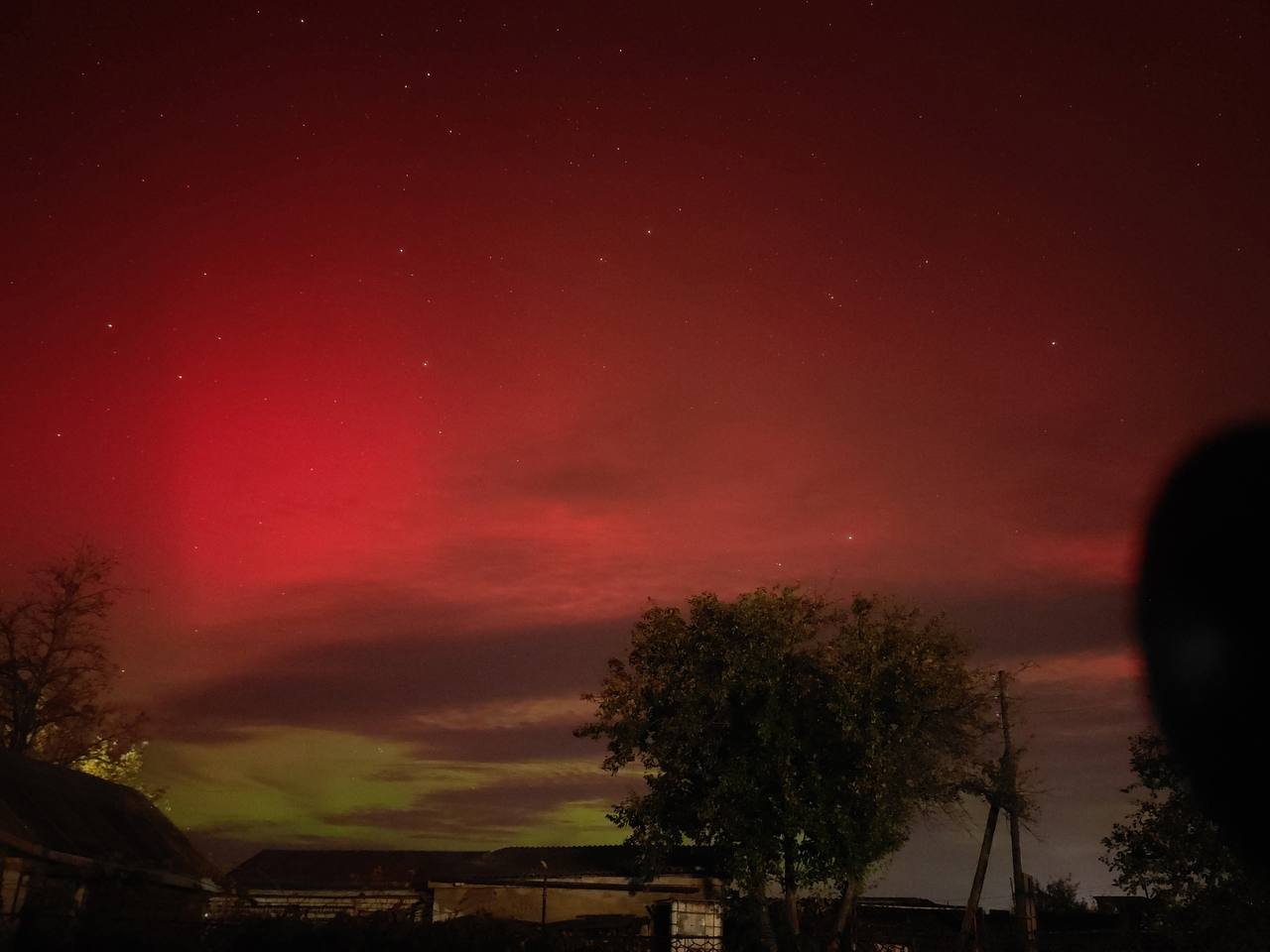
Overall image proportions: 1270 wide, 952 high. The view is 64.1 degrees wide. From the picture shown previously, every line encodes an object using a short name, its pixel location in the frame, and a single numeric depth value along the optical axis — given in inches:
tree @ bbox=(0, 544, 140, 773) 1722.4
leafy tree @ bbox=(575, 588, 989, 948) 1157.1
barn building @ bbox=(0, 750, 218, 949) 768.9
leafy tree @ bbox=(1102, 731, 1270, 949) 754.2
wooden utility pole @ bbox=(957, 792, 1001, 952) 1264.8
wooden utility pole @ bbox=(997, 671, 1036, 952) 1306.6
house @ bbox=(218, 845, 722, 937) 1248.2
